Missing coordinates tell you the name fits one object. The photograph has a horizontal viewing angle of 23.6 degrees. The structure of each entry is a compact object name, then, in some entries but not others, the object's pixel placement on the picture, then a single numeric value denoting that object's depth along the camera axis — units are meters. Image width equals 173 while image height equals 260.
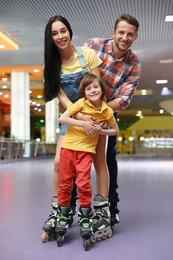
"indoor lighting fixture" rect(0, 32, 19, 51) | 11.70
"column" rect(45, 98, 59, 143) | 22.58
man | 2.41
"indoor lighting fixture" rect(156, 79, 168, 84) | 19.50
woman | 2.33
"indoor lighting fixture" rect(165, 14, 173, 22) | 9.75
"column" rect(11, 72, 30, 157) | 17.14
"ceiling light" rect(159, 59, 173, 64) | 14.97
